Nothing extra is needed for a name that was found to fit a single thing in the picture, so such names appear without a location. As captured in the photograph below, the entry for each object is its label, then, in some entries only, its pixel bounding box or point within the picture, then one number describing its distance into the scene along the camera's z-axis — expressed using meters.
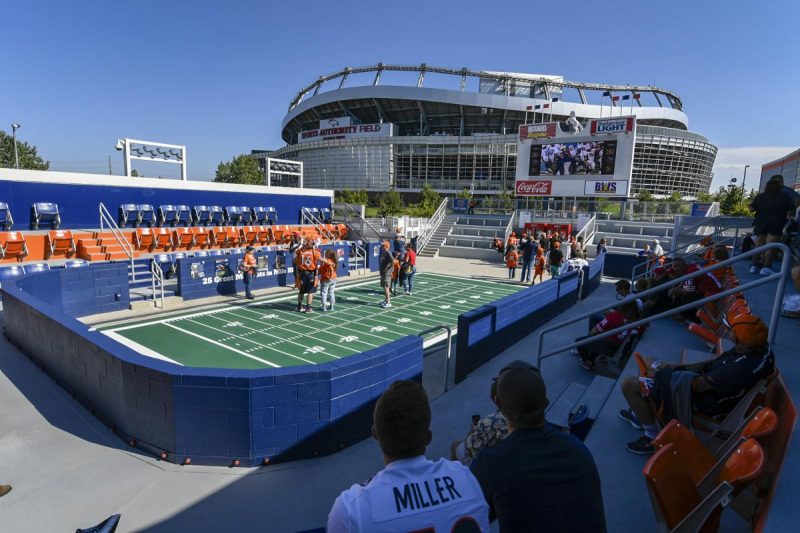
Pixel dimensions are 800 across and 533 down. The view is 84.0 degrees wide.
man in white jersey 1.73
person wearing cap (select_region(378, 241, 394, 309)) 13.92
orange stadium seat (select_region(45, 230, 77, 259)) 18.33
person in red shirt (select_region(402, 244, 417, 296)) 15.69
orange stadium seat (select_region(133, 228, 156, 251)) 21.35
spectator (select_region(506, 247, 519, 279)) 20.58
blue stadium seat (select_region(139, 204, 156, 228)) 23.30
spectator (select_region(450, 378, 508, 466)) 3.37
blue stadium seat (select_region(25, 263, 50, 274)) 12.45
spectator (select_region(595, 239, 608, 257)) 23.08
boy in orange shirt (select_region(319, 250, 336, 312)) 12.62
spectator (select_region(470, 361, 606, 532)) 2.07
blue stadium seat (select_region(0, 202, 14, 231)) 18.22
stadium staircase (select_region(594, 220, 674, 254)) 26.84
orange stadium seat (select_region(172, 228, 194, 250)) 22.81
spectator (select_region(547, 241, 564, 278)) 18.05
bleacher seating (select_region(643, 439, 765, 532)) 2.58
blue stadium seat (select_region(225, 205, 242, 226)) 27.44
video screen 28.47
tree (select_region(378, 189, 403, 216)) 48.69
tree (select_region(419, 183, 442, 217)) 44.96
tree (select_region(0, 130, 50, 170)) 46.81
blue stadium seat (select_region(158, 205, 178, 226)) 24.05
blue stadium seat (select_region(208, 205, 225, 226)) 26.45
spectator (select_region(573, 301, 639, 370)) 7.30
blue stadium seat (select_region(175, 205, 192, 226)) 24.70
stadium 67.44
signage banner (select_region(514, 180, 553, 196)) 30.95
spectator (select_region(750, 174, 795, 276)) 8.65
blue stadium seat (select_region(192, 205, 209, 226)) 25.59
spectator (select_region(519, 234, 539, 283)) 19.39
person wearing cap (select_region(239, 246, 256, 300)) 14.53
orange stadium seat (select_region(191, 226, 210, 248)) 23.81
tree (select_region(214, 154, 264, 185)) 59.62
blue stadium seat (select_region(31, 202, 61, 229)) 19.66
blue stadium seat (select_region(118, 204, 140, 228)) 22.55
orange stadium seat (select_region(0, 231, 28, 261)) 16.66
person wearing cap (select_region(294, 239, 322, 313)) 12.37
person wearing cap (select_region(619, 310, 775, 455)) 3.62
